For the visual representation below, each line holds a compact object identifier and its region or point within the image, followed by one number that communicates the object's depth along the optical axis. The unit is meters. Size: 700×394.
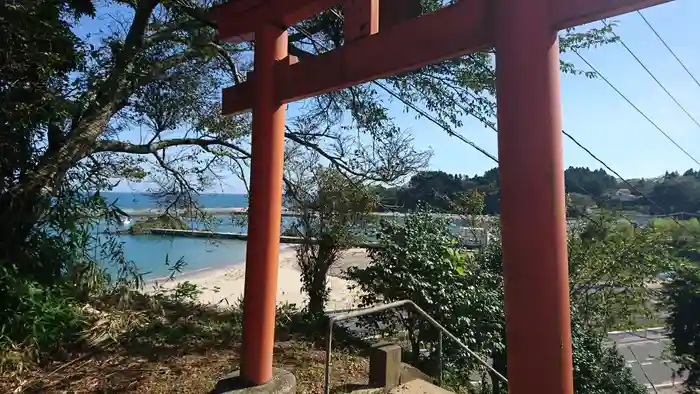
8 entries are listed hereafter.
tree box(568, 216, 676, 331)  9.92
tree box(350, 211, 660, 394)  4.98
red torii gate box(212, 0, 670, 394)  1.45
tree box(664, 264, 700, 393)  10.38
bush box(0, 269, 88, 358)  3.60
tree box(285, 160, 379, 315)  6.53
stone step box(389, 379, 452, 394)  3.36
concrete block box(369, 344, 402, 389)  3.33
